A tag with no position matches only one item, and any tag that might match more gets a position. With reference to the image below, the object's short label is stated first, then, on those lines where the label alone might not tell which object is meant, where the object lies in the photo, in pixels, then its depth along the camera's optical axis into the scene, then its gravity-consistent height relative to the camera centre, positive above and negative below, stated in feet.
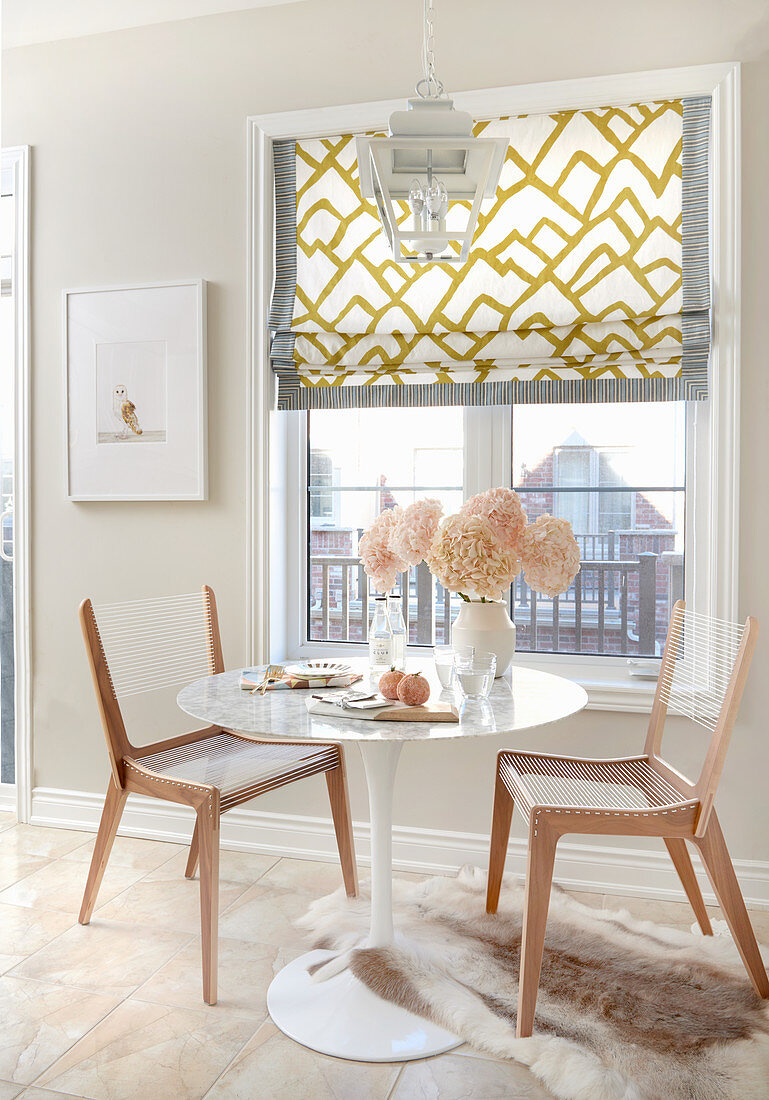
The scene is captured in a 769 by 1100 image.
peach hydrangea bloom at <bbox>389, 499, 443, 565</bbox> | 6.84 +0.04
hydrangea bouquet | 6.48 -0.09
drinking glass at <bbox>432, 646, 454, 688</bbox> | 6.46 -1.00
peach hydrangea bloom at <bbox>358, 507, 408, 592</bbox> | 7.05 -0.15
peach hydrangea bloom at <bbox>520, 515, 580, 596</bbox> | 6.77 -0.15
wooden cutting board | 5.60 -1.20
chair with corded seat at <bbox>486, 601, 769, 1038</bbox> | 5.88 -1.99
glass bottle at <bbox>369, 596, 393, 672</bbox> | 6.81 -0.83
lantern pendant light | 4.58 +2.11
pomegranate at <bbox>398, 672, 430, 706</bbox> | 5.83 -1.09
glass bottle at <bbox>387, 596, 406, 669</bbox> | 6.84 -0.78
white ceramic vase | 6.95 -0.79
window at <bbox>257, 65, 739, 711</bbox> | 7.81 +0.77
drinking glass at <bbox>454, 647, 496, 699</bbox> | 6.16 -1.02
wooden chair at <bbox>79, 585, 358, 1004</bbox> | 6.40 -1.95
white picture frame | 9.12 +1.59
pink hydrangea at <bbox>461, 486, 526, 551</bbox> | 6.61 +0.19
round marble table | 5.48 -1.92
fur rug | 5.48 -3.44
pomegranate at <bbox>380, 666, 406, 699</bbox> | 6.00 -1.07
